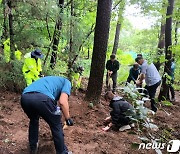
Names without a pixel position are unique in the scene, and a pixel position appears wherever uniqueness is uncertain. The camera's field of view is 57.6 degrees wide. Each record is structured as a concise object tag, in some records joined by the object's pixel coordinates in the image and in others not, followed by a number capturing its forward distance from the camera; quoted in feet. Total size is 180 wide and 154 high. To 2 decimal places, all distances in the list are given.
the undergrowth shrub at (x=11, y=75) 15.64
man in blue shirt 7.86
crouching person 11.12
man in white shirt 15.10
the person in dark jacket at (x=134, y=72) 21.20
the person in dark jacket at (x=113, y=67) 22.09
